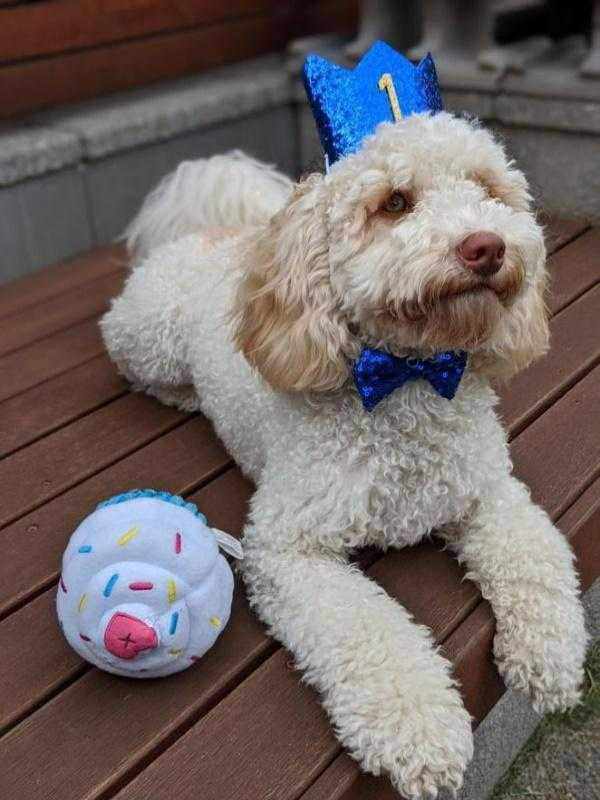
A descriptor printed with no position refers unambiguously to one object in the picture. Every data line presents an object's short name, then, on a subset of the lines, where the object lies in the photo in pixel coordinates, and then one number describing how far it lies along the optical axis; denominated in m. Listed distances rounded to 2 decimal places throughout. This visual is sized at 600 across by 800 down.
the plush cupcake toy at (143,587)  1.27
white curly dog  1.28
